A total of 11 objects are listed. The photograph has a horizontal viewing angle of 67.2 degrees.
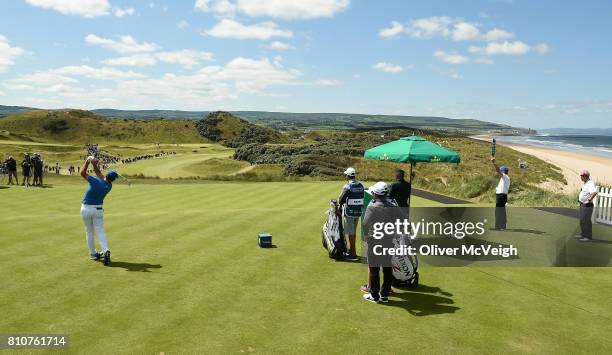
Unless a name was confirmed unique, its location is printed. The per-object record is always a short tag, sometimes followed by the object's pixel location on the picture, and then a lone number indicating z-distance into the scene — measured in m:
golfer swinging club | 11.18
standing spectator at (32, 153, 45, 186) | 31.22
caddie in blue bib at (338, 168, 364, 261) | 11.61
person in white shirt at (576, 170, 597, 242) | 14.18
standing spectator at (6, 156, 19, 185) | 31.62
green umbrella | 13.05
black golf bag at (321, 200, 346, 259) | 12.07
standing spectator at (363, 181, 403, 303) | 9.01
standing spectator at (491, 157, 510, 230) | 15.65
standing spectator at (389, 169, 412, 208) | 11.66
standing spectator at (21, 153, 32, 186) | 30.84
